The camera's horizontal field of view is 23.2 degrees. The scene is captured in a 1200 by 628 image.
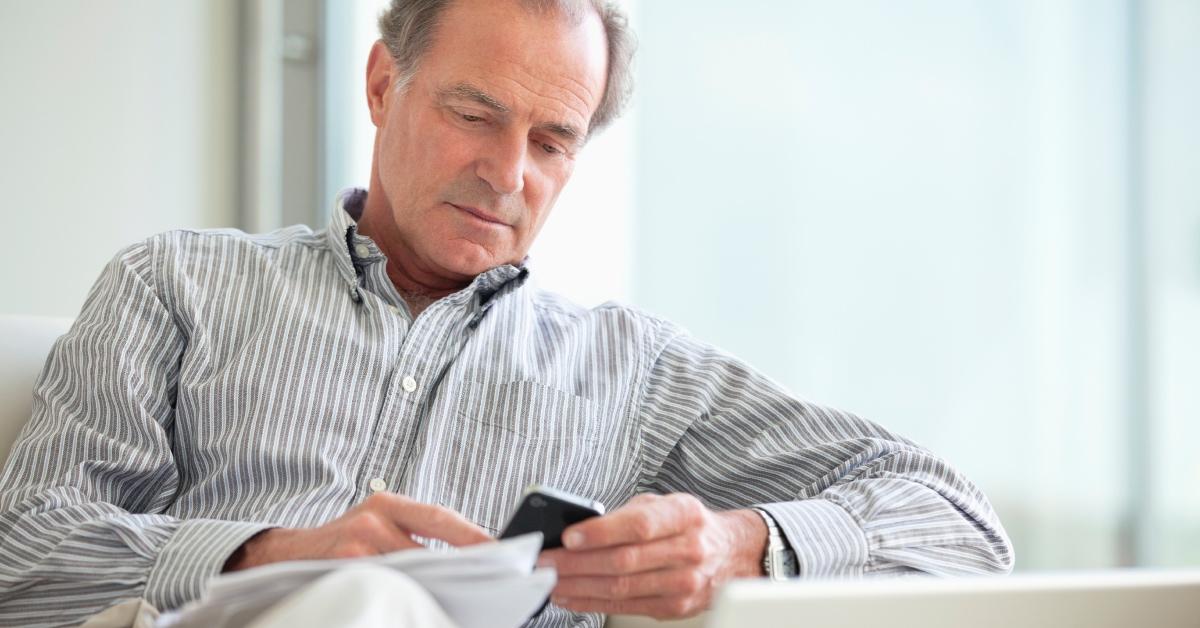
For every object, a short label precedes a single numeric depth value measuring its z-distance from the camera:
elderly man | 2.08
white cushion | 2.25
